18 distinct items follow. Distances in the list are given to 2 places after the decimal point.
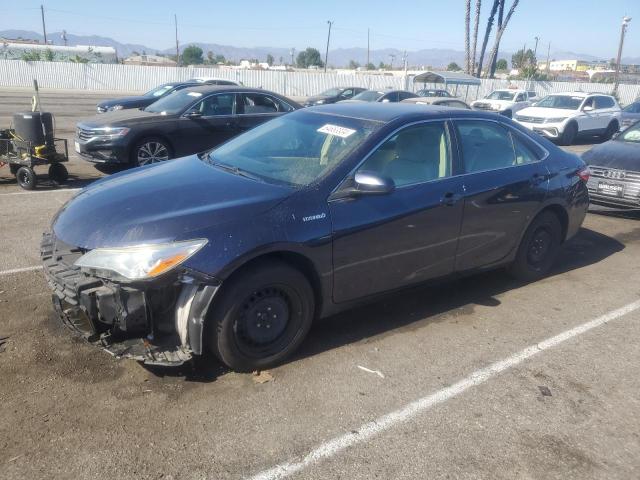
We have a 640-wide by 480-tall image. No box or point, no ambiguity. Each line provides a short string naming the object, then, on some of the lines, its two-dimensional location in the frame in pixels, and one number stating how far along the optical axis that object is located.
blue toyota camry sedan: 3.19
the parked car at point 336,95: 23.97
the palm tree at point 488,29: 48.47
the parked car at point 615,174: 7.65
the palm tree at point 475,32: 46.44
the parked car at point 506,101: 23.55
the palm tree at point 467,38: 45.89
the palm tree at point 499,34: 45.94
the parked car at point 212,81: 20.26
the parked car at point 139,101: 16.30
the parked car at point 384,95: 20.48
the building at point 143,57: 112.12
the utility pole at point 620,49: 39.25
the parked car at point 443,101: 15.95
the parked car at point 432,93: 26.75
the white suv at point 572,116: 17.84
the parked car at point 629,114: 20.08
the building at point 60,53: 45.34
